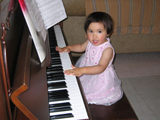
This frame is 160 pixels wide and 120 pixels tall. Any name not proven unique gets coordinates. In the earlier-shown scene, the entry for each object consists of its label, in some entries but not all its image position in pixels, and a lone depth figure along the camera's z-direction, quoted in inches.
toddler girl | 50.6
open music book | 34.3
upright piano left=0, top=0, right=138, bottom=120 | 23.2
